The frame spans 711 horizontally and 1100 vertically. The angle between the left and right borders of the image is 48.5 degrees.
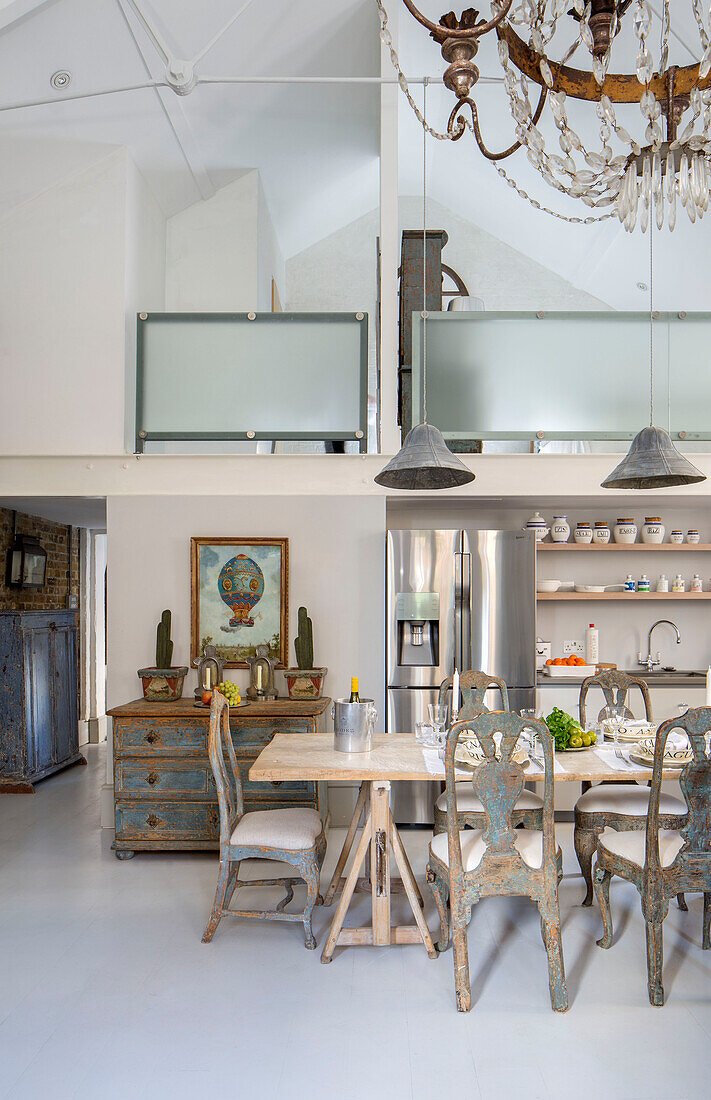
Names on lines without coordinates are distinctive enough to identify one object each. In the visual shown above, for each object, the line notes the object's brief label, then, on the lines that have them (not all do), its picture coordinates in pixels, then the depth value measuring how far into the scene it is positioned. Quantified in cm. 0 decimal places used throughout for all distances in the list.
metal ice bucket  342
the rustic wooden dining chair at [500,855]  277
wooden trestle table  310
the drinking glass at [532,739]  321
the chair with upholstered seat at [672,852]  279
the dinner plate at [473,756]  312
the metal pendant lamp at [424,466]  319
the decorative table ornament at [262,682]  482
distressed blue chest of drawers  443
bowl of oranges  528
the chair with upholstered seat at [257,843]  331
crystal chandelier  172
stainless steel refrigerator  498
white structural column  507
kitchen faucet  575
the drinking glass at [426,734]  359
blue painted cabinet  611
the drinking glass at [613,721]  361
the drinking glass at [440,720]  351
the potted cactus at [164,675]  477
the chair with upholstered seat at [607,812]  349
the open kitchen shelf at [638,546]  548
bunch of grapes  448
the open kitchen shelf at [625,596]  546
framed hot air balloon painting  503
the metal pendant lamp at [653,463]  313
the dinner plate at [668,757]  306
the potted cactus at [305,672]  481
